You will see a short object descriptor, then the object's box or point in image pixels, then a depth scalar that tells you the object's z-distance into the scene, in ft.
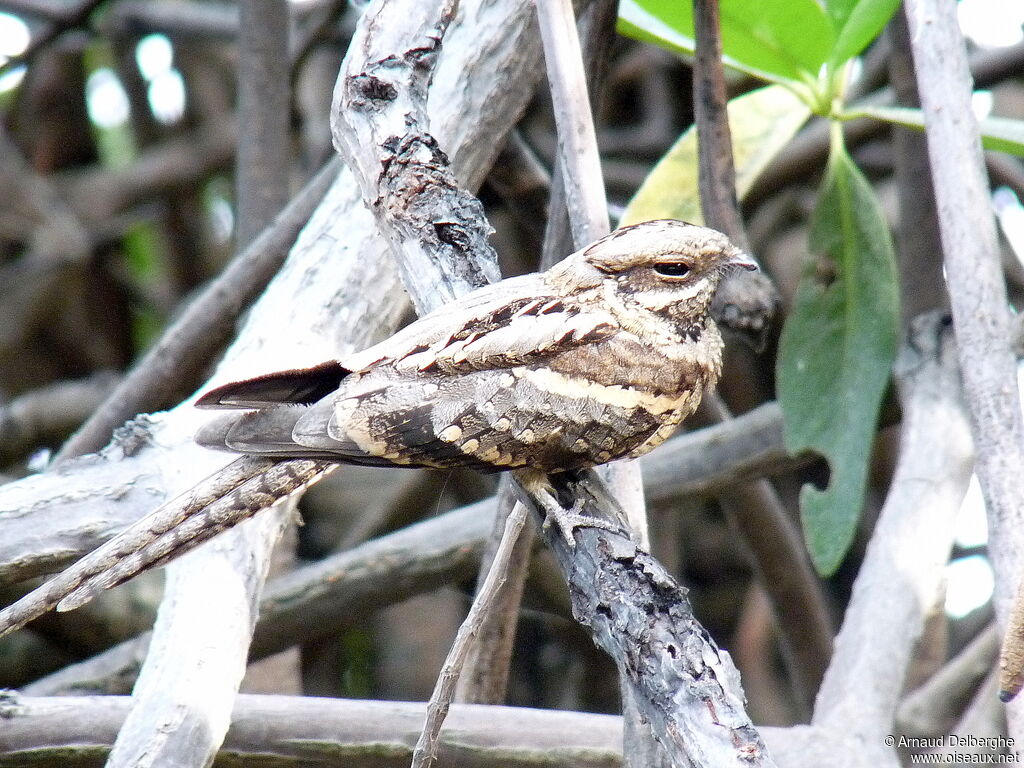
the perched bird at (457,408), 12.68
